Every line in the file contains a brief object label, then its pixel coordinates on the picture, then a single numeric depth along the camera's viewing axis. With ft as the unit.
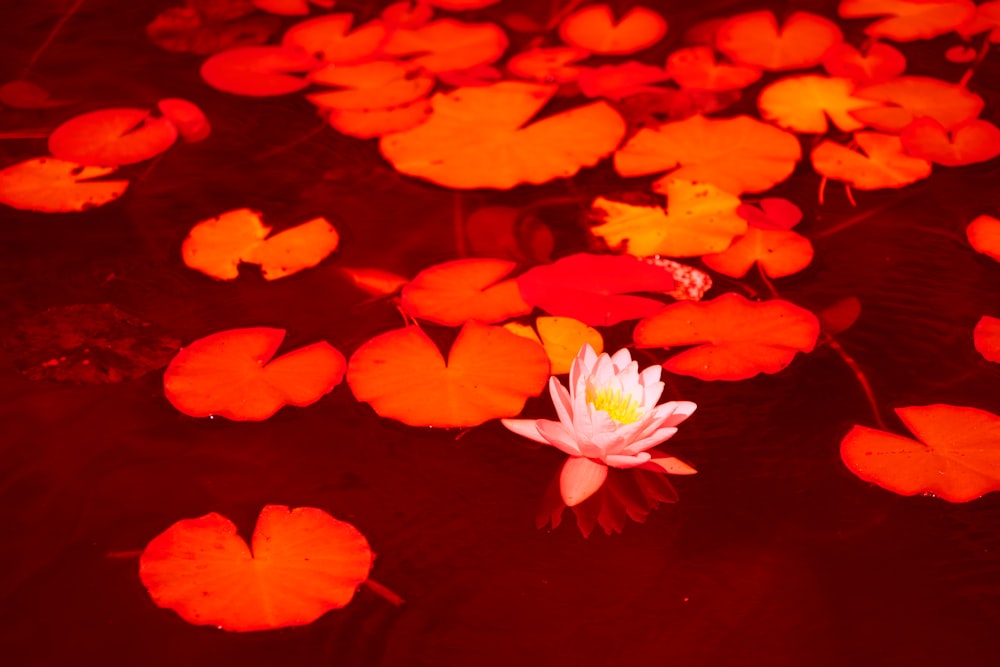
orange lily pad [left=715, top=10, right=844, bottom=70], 8.39
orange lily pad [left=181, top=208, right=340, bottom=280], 7.62
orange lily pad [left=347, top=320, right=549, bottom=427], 7.18
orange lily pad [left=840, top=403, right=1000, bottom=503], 7.00
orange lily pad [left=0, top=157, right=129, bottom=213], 7.86
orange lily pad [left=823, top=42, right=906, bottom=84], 8.29
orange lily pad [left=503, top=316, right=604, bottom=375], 7.30
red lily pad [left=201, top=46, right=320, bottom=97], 8.32
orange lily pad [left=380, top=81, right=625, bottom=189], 7.90
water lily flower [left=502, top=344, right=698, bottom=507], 6.98
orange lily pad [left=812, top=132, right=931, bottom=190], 7.86
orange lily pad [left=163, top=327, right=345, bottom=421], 7.22
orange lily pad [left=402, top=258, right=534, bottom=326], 7.42
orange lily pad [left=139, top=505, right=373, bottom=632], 6.81
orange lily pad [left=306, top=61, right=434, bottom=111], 8.23
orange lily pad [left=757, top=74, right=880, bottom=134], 8.08
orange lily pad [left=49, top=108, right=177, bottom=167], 8.02
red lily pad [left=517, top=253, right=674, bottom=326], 7.42
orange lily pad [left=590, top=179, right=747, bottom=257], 7.63
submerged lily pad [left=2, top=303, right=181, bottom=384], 7.34
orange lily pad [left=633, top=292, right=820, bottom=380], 7.26
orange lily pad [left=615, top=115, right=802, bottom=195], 7.86
